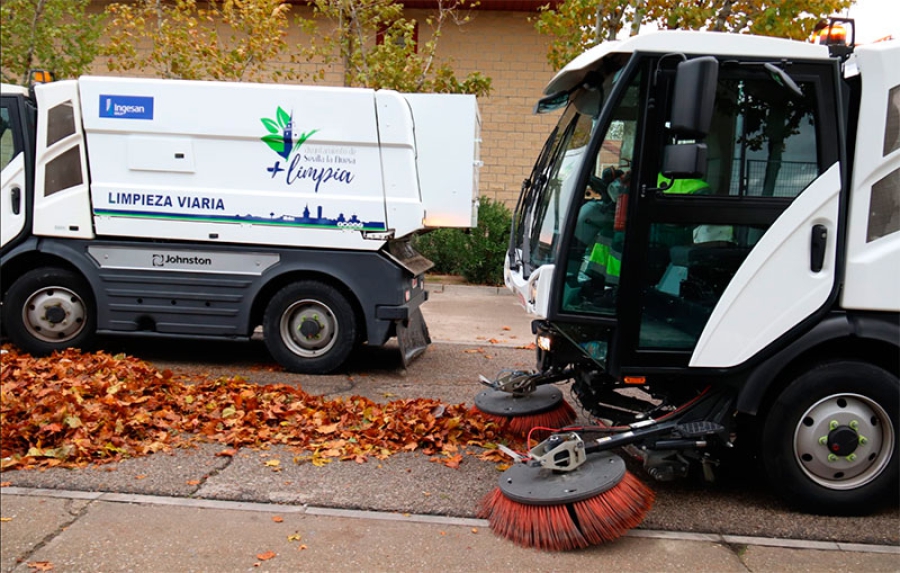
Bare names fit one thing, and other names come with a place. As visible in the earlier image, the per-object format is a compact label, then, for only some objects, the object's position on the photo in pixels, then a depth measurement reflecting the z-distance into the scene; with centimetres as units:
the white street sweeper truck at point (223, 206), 681
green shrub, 1316
